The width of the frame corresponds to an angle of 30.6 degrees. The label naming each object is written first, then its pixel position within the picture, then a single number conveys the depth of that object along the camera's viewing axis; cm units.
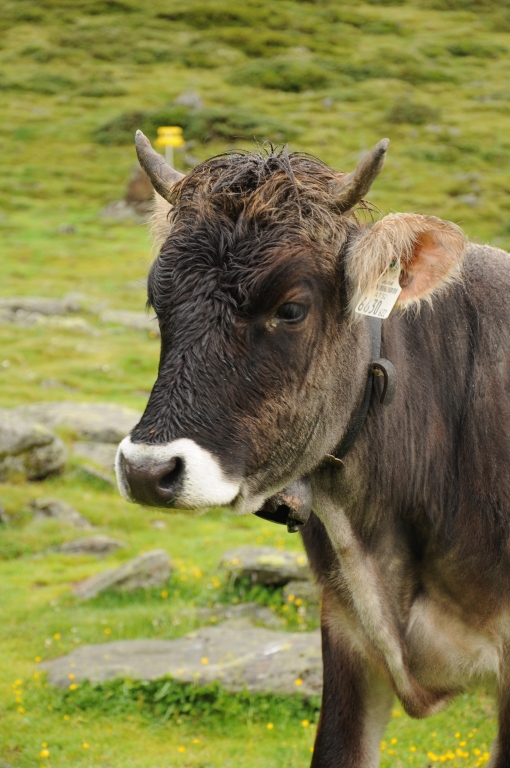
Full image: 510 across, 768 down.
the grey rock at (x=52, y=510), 1097
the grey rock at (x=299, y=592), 800
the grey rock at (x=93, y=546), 1041
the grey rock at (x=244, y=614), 781
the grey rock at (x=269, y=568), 819
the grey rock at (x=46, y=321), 2033
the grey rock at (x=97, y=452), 1230
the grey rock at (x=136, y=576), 867
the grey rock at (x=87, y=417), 1302
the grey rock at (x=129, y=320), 2119
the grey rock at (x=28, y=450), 1112
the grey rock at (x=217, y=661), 658
